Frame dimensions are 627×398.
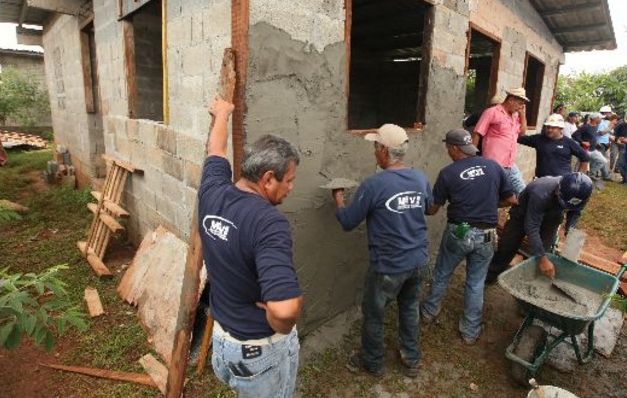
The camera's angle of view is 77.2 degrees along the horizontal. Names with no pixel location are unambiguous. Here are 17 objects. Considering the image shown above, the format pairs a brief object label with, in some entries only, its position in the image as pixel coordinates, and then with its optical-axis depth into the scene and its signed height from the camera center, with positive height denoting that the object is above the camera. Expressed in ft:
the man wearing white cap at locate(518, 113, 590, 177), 18.22 -1.43
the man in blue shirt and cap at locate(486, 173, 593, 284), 11.46 -3.31
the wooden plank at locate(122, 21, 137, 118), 15.71 +1.84
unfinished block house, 9.65 +1.03
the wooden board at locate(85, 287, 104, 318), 13.64 -6.84
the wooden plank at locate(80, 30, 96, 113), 23.84 +2.03
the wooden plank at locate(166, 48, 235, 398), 9.38 -4.90
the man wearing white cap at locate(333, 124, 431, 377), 9.75 -2.70
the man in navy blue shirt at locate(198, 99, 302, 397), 5.33 -2.24
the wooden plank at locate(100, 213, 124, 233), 16.35 -4.80
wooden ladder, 16.84 -4.70
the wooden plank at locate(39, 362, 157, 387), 10.61 -7.19
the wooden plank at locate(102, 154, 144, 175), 16.46 -2.43
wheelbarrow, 10.19 -5.17
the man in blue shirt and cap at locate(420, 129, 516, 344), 12.04 -2.88
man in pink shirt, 15.98 -0.46
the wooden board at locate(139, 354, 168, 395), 10.35 -7.03
